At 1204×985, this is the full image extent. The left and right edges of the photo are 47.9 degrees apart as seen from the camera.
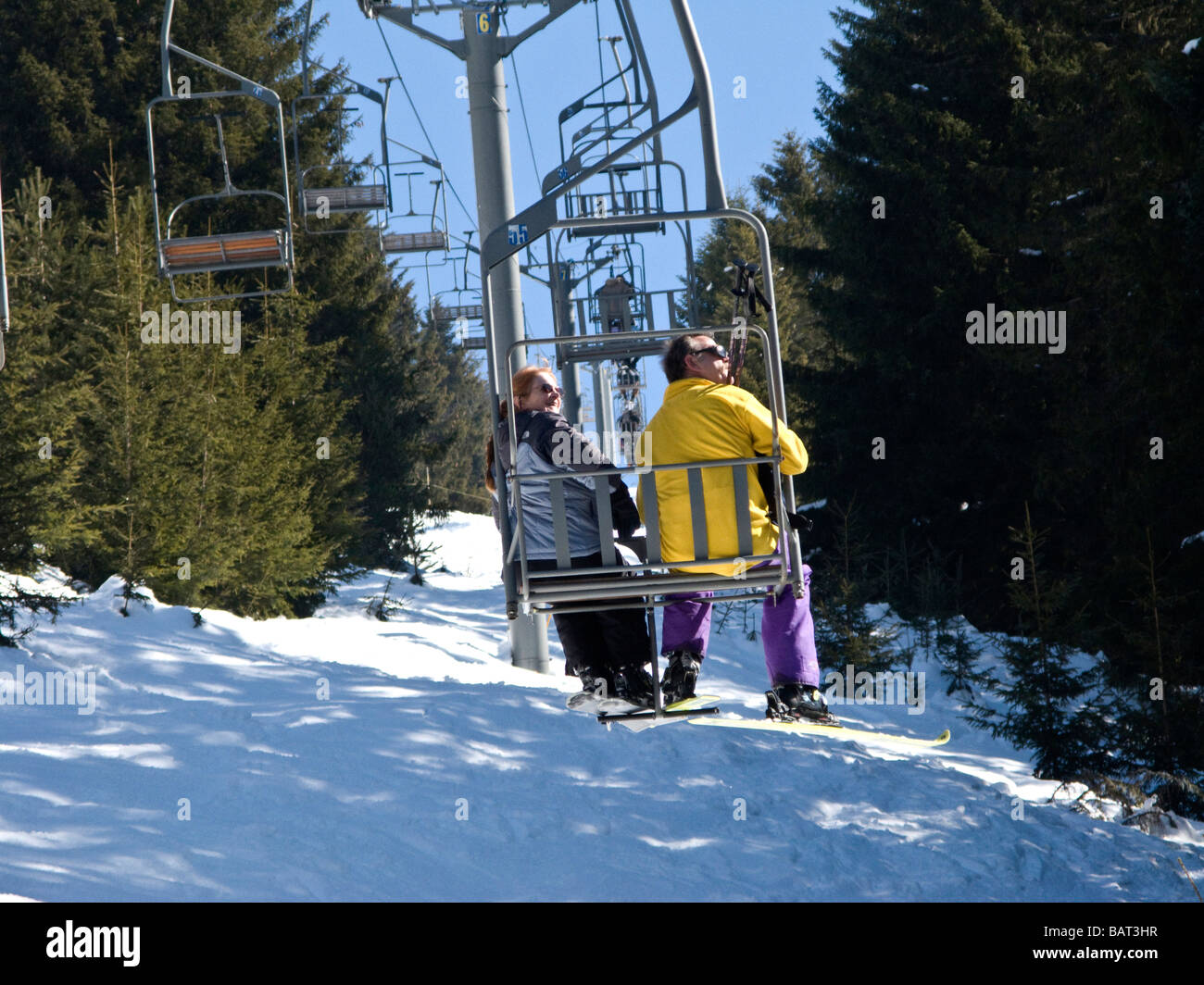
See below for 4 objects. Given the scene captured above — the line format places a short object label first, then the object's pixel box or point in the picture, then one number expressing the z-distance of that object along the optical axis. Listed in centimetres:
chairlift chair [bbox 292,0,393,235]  1555
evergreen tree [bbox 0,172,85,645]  1232
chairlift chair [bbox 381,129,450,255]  1862
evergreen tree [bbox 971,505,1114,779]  1241
